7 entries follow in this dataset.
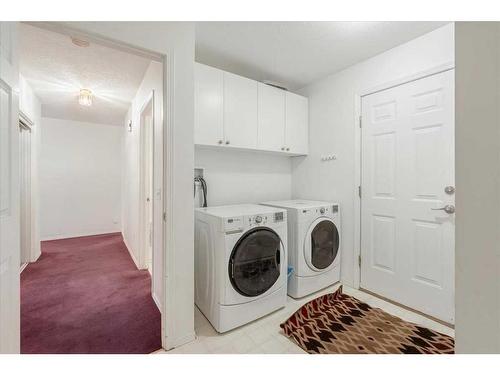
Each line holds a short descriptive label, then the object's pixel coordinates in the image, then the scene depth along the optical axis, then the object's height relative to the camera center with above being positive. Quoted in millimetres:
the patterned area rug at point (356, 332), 1435 -1069
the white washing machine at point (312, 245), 2064 -600
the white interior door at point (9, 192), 862 -35
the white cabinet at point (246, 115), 1952 +709
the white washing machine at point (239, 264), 1608 -623
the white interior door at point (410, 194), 1730 -86
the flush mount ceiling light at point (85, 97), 2829 +1127
